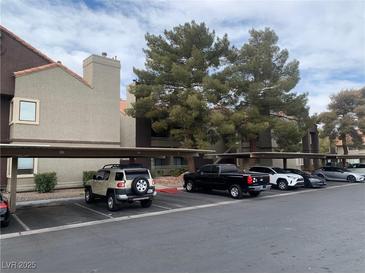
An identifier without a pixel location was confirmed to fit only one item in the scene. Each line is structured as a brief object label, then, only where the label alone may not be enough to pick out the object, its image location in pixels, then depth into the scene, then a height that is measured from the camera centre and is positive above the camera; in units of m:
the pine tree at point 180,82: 24.52 +6.95
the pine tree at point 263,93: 26.47 +6.27
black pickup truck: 16.45 -1.06
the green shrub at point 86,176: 20.55 -0.83
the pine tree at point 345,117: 40.62 +6.00
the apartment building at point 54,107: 18.73 +3.84
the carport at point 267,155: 22.54 +0.53
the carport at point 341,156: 34.22 +0.53
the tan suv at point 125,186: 12.86 -0.97
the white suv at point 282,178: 20.77 -1.16
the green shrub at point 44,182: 18.17 -1.08
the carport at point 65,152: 11.95 +0.54
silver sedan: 28.30 -1.32
